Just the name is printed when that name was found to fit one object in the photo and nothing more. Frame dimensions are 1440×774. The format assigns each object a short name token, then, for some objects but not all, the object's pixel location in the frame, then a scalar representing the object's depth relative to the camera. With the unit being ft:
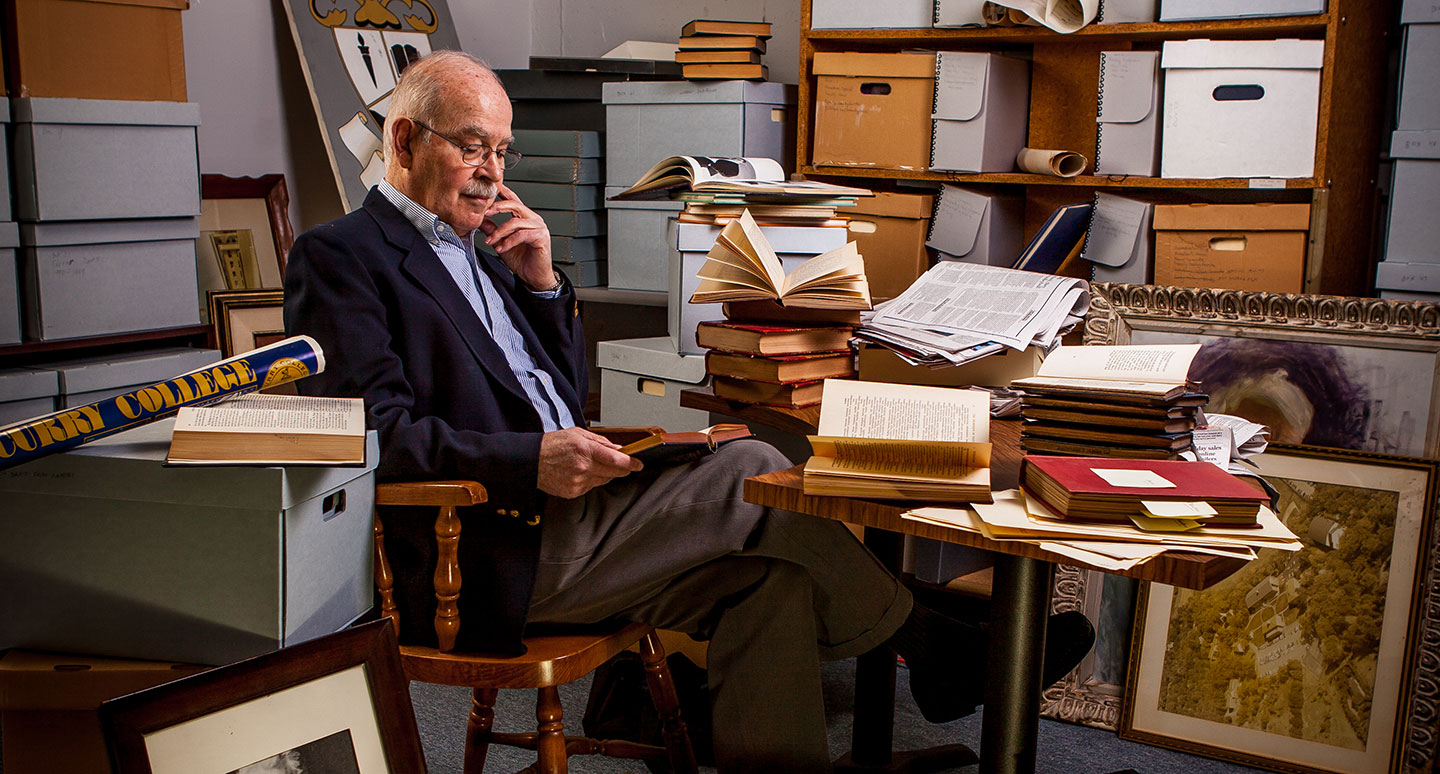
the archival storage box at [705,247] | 7.32
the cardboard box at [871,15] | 8.56
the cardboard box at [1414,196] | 6.97
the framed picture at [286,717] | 3.56
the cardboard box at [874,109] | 8.58
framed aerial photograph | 6.62
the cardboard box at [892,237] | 8.73
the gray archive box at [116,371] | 7.71
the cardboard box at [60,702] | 3.91
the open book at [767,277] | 5.91
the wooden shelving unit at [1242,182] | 7.41
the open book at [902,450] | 4.03
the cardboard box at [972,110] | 8.30
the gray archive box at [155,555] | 3.79
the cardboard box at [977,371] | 5.90
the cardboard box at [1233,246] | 7.46
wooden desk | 3.51
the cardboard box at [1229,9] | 7.29
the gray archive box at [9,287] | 7.48
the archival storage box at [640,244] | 9.85
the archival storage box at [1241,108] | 7.32
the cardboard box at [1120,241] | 7.96
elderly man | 4.93
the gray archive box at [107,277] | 7.70
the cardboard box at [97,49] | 7.47
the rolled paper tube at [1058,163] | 8.11
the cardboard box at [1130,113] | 7.80
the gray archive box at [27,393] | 7.36
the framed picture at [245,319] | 9.18
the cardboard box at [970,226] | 8.54
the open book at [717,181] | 7.02
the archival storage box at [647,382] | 7.68
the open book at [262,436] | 3.74
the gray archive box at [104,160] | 7.52
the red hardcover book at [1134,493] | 3.70
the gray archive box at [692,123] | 9.31
